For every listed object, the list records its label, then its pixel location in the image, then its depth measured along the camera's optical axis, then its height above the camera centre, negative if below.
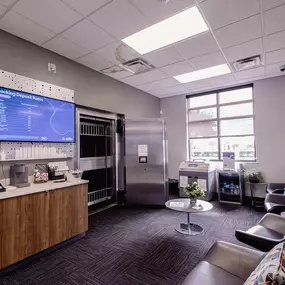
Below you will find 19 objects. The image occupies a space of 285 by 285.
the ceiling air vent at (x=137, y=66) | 3.70 +1.76
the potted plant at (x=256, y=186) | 4.60 -0.94
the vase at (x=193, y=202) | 3.09 -0.87
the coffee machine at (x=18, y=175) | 2.59 -0.32
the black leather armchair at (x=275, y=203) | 2.88 -0.90
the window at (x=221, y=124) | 5.09 +0.72
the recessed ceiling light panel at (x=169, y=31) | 2.54 +1.77
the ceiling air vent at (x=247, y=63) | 3.69 +1.76
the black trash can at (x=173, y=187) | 5.84 -1.15
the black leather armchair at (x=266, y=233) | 1.73 -0.91
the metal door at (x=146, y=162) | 4.55 -0.28
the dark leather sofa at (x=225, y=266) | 1.37 -0.93
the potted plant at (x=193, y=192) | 3.05 -0.69
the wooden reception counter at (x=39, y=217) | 2.15 -0.86
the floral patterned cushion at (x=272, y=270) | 0.86 -0.61
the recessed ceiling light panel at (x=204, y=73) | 4.15 +1.78
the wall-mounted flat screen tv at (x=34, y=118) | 2.62 +0.53
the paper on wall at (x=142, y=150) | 4.62 +0.01
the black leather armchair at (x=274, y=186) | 3.99 -0.81
